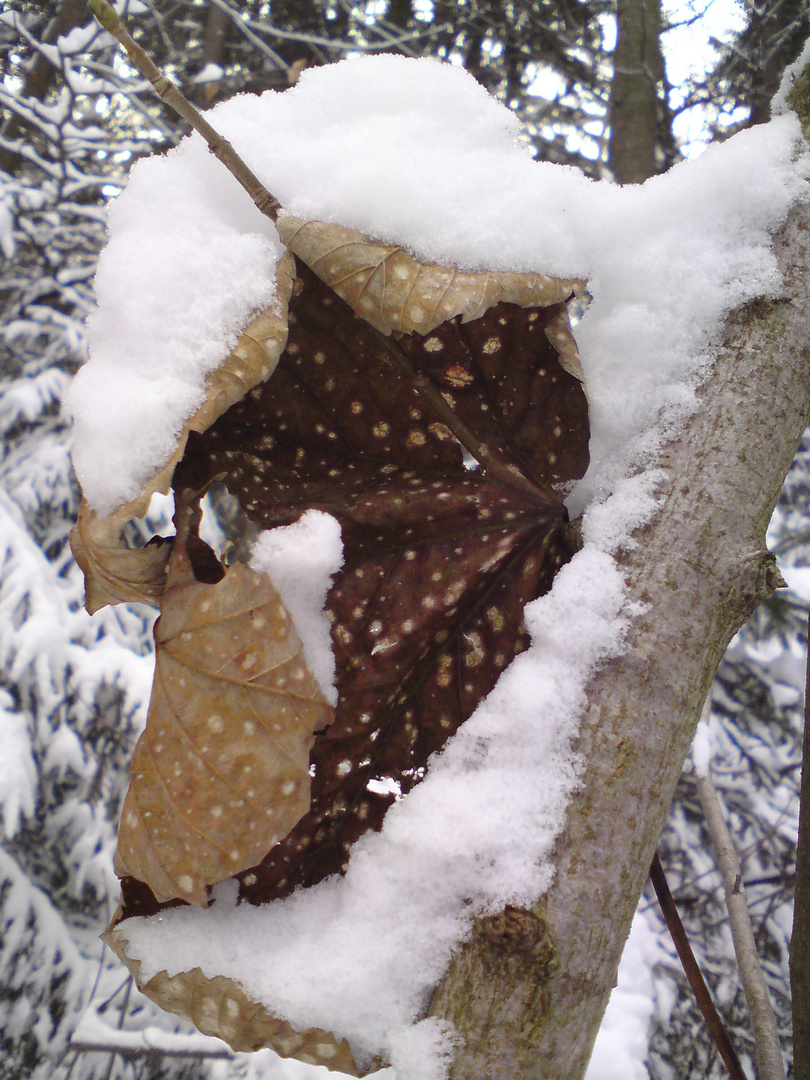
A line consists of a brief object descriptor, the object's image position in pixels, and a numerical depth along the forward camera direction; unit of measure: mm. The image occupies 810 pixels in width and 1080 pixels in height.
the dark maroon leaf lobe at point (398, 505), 250
